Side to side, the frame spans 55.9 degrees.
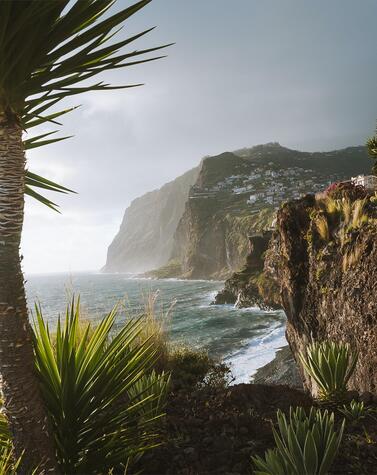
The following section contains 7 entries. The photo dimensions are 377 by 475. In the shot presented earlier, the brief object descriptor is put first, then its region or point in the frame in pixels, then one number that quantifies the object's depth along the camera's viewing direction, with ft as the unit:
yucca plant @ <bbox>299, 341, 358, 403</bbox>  13.23
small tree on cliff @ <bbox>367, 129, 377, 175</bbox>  48.49
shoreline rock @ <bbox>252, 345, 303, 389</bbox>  43.39
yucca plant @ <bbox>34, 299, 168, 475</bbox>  6.36
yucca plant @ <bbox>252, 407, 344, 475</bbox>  7.13
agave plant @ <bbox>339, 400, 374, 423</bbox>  11.43
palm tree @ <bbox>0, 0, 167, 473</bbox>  5.14
